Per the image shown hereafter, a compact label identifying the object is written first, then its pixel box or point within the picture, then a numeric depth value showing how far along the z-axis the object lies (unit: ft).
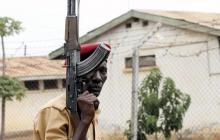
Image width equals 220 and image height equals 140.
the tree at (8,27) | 35.81
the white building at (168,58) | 41.24
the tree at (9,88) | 38.01
